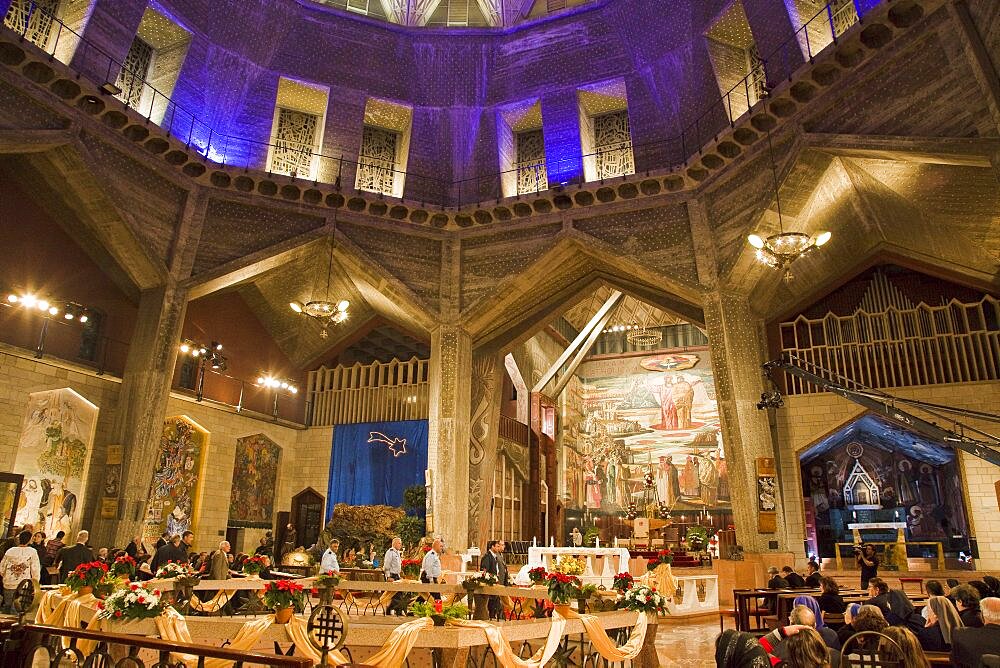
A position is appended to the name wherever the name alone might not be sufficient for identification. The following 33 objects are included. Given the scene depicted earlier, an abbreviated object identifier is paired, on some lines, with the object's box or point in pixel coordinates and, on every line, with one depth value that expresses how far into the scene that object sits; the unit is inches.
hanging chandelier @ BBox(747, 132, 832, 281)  390.6
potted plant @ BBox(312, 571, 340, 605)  229.7
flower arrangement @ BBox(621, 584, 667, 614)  249.6
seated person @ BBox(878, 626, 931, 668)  142.9
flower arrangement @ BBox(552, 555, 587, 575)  450.6
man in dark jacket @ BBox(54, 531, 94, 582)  351.6
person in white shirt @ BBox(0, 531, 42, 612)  322.3
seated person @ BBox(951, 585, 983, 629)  175.0
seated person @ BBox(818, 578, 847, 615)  261.4
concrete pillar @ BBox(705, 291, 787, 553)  495.2
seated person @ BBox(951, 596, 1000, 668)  154.9
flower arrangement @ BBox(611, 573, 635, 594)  272.2
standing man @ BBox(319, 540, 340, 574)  361.7
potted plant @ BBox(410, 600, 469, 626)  193.5
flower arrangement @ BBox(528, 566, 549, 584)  324.2
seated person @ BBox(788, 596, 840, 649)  172.9
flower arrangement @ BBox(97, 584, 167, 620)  196.5
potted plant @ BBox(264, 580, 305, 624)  209.5
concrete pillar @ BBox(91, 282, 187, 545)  487.2
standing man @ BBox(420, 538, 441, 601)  366.3
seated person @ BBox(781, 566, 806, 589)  323.6
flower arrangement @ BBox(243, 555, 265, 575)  338.0
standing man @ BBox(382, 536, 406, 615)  391.5
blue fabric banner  678.5
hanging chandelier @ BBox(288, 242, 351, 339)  506.6
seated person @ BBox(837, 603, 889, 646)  167.5
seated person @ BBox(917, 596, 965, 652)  199.0
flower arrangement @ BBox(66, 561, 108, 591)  241.3
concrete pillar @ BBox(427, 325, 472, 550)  575.8
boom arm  396.5
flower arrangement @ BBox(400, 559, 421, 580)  384.8
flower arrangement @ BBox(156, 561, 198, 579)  295.4
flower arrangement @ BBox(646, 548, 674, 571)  443.5
